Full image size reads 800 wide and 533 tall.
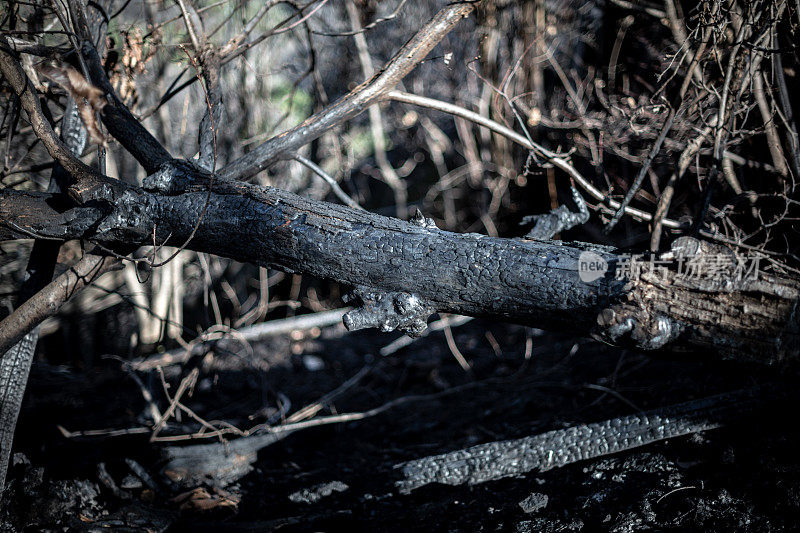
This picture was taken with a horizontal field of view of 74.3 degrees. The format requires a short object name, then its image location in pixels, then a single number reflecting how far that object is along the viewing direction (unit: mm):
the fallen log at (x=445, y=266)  1710
